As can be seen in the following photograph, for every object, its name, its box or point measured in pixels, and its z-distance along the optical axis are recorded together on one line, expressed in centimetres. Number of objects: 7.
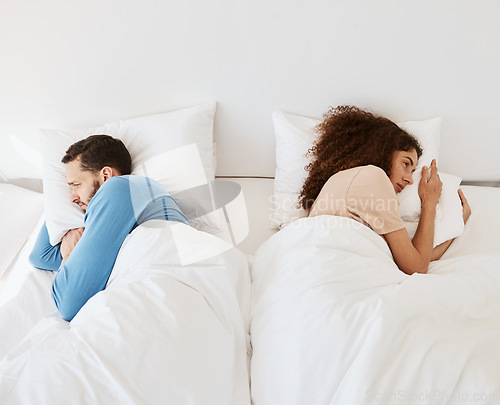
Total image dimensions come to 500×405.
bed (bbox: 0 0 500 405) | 80
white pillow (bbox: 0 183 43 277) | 140
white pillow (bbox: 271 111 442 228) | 146
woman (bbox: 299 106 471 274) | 118
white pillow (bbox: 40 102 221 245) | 139
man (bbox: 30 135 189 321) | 109
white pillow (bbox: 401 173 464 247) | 131
